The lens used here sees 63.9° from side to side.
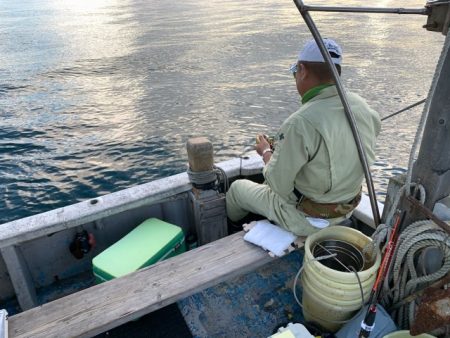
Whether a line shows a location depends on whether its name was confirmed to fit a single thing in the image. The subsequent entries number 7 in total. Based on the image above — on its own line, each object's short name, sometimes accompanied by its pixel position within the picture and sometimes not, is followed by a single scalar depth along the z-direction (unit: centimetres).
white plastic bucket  252
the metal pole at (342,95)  230
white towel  300
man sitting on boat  258
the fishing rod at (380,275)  221
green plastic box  313
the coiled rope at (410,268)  232
